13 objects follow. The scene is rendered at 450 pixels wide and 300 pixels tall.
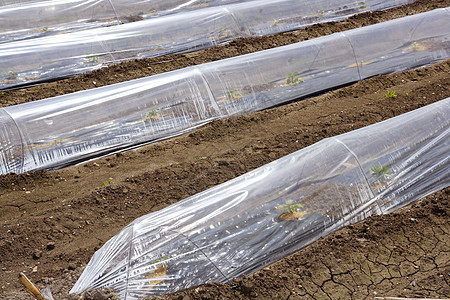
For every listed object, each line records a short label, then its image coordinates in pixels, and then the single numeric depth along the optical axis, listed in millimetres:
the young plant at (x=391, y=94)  7718
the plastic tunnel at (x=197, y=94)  6398
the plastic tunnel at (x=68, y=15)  9641
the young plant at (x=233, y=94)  7500
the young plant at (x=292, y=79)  7948
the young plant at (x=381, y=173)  5281
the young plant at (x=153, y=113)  7020
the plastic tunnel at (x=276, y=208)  4219
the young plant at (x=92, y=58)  8672
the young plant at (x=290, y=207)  4793
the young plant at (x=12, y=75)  8124
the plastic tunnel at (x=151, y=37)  8375
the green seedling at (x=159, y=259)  4191
